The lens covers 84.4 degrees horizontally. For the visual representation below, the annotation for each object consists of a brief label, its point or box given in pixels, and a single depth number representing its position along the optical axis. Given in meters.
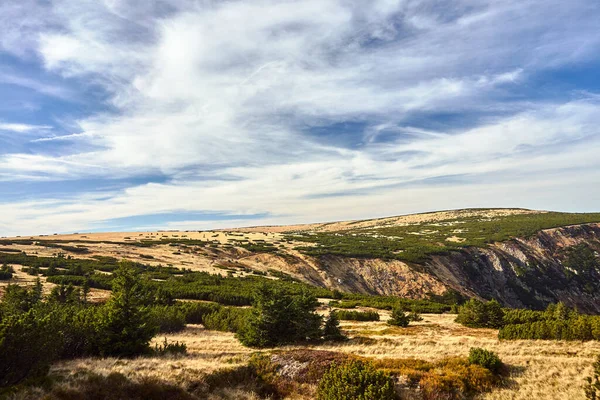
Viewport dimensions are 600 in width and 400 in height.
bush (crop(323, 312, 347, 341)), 22.54
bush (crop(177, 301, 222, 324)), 30.05
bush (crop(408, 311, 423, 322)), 31.50
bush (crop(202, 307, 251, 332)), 27.41
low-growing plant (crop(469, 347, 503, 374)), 14.65
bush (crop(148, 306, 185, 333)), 24.77
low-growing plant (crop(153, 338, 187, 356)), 16.98
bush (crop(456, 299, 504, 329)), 28.86
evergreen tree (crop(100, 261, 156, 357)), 15.79
